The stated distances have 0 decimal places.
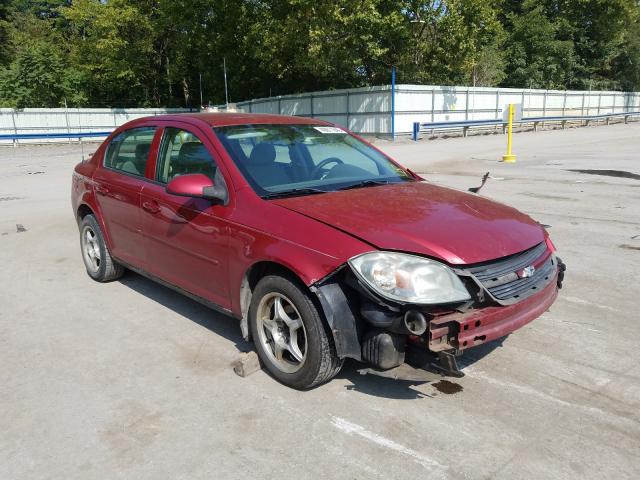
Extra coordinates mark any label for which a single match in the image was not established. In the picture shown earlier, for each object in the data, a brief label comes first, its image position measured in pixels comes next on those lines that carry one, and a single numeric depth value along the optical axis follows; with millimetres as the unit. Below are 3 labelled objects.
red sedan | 3090
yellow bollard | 16253
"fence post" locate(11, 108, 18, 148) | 34469
